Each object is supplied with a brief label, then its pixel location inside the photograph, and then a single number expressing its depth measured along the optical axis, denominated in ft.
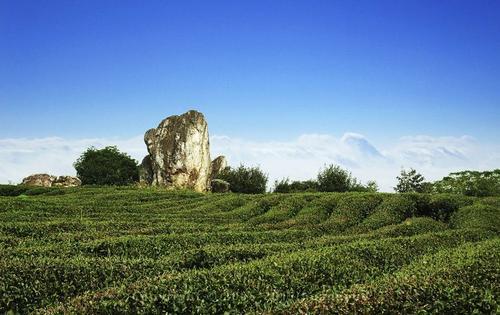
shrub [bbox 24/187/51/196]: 170.60
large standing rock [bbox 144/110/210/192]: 206.80
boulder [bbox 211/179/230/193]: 218.79
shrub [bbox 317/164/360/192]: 202.59
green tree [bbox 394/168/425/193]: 203.31
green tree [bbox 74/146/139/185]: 249.14
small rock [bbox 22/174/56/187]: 221.54
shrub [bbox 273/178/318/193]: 209.97
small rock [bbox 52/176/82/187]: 221.05
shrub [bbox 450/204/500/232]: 87.71
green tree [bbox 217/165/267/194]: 219.61
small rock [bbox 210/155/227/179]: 238.27
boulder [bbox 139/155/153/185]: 219.41
